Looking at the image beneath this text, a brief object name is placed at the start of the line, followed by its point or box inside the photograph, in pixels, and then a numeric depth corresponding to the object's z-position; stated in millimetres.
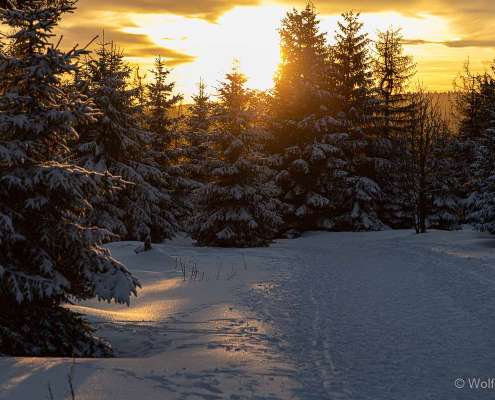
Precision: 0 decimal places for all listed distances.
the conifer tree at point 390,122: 32594
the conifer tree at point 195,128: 35344
